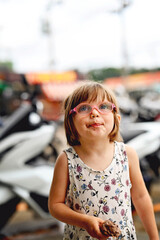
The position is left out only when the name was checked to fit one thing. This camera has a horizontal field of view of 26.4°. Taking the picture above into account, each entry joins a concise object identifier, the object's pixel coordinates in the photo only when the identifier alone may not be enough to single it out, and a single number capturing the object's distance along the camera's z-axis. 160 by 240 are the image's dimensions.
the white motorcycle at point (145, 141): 2.81
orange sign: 16.64
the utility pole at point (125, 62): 10.20
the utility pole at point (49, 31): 11.35
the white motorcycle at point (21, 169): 2.55
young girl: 1.05
